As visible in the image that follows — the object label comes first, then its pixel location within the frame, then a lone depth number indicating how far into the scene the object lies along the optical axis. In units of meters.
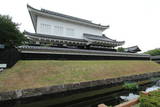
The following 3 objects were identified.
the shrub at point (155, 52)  35.21
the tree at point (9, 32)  8.09
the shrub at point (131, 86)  6.40
